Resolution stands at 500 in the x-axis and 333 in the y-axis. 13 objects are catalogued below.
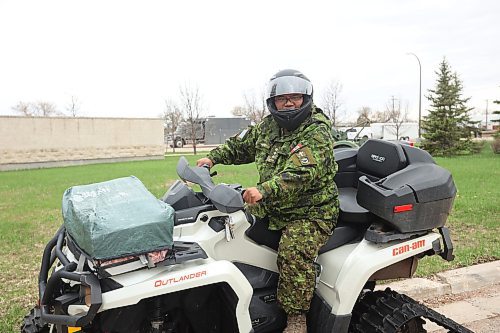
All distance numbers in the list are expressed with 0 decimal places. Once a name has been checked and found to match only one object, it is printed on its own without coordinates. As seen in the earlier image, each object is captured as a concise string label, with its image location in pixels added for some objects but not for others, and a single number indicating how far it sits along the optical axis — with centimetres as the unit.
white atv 244
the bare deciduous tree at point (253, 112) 4850
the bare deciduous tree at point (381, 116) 5734
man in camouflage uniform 292
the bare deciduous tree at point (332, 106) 4356
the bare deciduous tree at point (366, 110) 5913
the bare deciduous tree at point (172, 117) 5416
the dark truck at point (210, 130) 5047
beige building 2925
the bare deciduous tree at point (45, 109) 6888
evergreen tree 3092
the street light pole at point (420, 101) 3293
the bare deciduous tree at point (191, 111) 4569
